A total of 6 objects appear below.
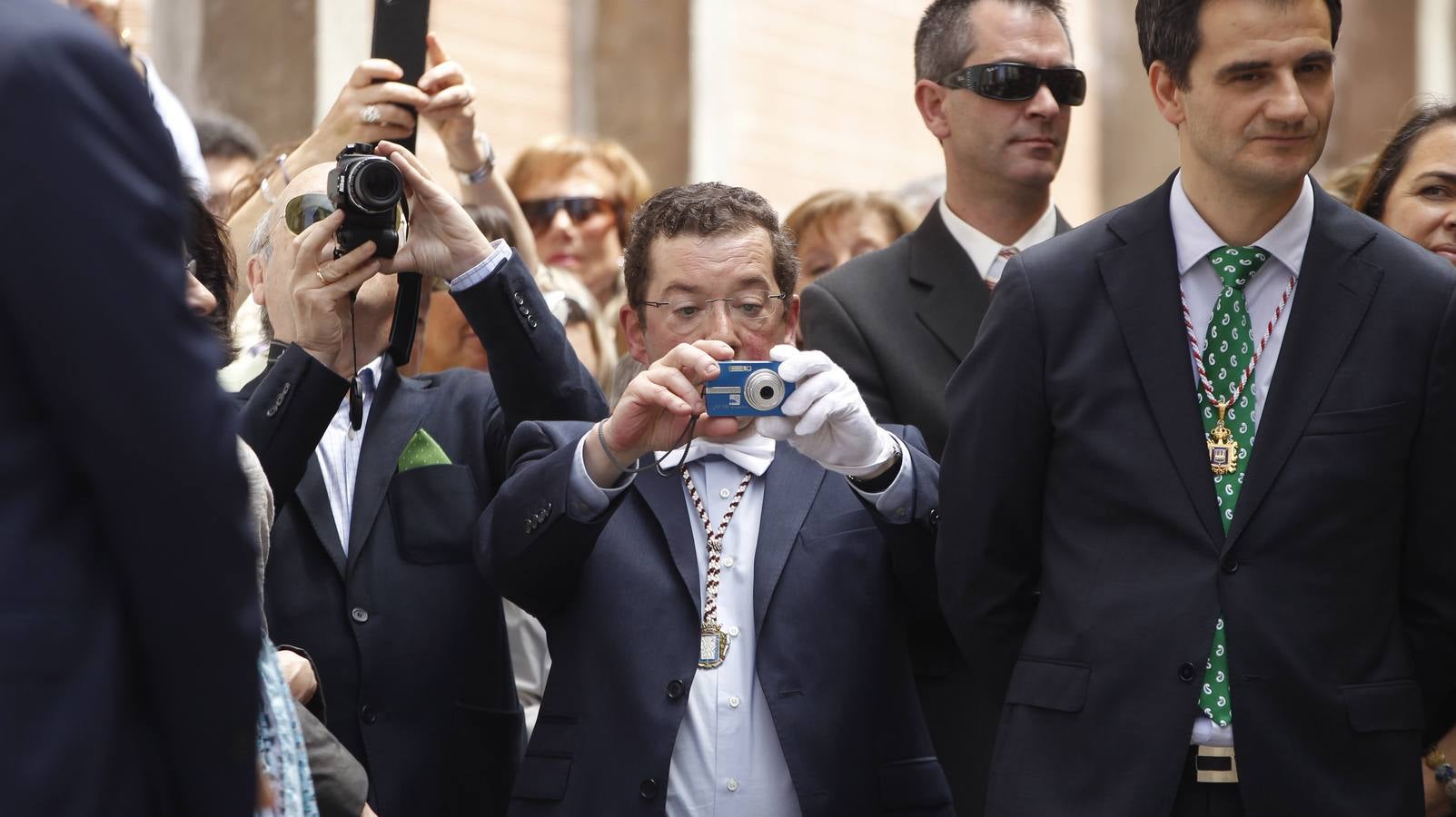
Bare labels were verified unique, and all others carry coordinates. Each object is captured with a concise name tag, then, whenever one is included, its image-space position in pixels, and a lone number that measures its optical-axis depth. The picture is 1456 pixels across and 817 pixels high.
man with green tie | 5.82
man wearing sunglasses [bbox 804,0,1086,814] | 8.33
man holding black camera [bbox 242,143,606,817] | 7.09
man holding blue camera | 6.41
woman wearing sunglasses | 12.03
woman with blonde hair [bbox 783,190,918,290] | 12.04
